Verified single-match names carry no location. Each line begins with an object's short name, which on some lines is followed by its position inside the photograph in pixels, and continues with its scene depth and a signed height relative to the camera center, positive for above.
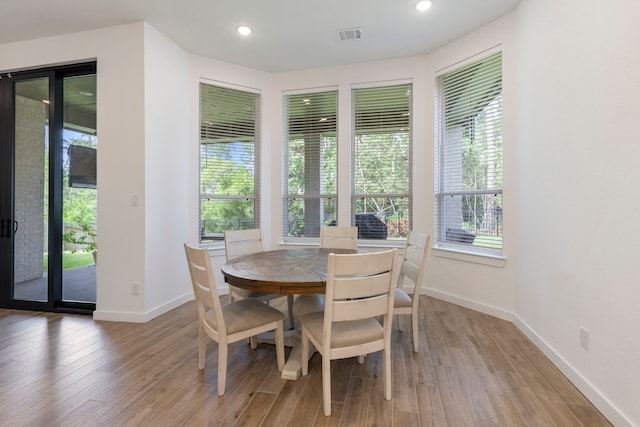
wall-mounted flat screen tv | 3.60 +0.53
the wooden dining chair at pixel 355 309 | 1.68 -0.53
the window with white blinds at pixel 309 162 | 4.41 +0.72
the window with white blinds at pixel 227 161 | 4.16 +0.71
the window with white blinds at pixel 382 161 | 4.17 +0.70
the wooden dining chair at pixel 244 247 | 2.74 -0.35
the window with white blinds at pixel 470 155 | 3.35 +0.66
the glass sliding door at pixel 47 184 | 3.51 +0.32
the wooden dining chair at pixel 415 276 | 2.42 -0.52
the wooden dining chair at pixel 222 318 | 1.92 -0.70
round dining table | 1.90 -0.41
